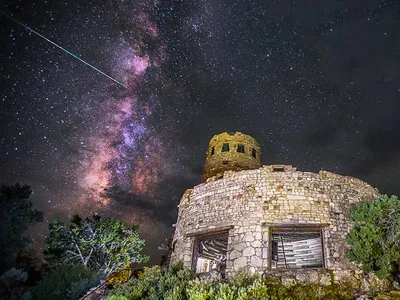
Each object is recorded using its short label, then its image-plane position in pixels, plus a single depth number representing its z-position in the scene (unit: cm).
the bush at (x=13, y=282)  1174
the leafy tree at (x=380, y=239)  1188
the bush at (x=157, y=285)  1203
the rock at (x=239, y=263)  1327
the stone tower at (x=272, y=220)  1336
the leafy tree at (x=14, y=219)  1236
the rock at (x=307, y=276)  1238
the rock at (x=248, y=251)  1340
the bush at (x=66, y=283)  1392
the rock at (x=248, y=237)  1374
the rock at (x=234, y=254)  1360
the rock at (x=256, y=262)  1309
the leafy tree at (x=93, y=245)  2028
